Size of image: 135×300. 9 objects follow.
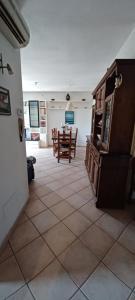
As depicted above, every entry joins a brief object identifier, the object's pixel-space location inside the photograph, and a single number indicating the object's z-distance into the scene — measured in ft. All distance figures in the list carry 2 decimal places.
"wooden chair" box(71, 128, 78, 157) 14.66
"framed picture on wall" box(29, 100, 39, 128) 19.54
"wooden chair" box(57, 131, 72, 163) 13.46
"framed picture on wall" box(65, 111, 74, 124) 19.62
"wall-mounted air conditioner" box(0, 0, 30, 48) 3.54
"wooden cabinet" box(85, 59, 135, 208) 5.35
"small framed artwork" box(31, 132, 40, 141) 20.84
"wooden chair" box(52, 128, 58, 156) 14.85
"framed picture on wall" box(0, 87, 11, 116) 4.27
